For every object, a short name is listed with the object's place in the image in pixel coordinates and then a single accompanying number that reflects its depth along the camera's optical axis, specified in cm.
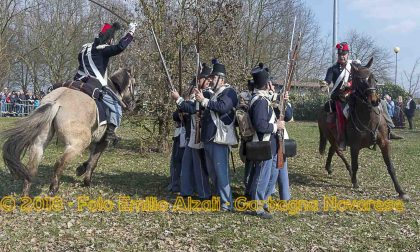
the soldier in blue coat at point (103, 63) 851
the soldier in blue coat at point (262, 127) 721
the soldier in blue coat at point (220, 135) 747
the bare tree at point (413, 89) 3942
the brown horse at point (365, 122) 889
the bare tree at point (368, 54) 4778
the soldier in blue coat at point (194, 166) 819
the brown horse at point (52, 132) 716
